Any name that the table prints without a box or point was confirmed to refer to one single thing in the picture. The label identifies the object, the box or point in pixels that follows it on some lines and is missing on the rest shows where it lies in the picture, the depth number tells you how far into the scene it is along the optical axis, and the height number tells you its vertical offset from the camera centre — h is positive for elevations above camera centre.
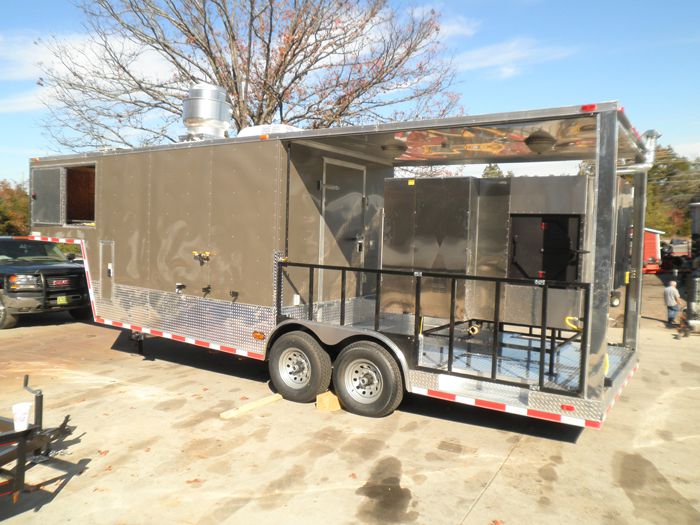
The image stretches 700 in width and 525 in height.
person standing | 13.33 -1.23
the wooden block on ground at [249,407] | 5.89 -1.86
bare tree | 13.84 +4.41
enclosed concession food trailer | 5.72 -0.16
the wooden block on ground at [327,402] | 6.17 -1.80
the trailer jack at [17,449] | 3.68 -1.50
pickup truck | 10.52 -1.03
